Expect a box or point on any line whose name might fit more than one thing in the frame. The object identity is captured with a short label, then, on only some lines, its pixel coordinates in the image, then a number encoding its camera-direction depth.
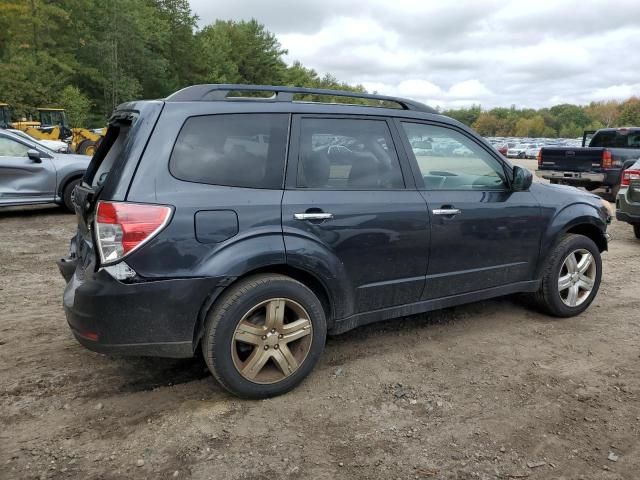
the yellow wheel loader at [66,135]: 17.92
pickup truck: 12.34
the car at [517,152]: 48.44
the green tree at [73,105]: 44.12
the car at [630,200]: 8.23
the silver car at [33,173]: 9.23
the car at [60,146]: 14.22
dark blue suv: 2.92
